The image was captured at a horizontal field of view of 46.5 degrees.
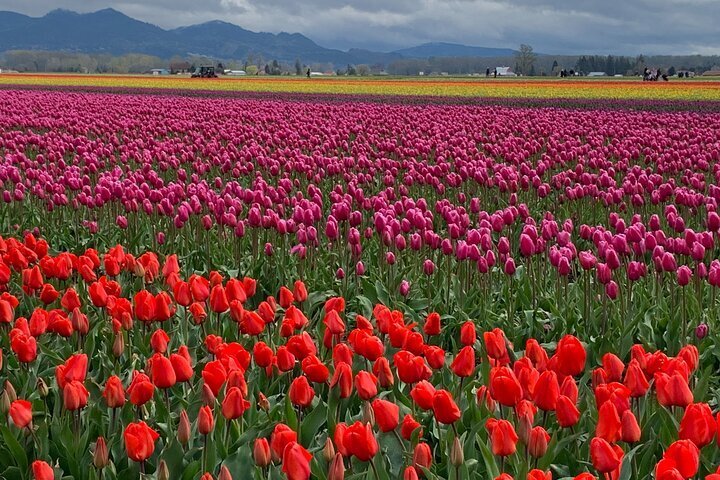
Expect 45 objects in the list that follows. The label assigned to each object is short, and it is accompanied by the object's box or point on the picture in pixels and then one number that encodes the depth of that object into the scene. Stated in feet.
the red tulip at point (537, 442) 9.26
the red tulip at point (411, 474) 7.98
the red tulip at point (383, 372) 11.11
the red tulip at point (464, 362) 11.20
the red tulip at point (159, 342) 12.53
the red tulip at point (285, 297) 15.10
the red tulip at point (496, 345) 12.04
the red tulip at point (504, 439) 8.95
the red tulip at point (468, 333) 12.55
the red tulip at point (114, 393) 10.61
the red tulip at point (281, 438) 8.83
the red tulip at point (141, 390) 10.38
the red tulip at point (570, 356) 10.74
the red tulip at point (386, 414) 9.18
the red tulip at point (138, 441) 9.20
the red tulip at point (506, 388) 9.78
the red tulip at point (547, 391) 9.55
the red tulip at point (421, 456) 8.96
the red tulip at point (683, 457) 7.67
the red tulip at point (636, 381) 10.18
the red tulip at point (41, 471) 8.91
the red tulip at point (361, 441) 8.52
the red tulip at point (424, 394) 9.81
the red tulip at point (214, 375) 10.52
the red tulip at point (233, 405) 9.83
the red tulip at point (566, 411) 9.42
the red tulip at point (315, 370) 10.87
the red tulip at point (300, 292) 15.87
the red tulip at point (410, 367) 10.84
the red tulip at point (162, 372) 10.59
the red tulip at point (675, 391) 9.53
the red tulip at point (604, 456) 8.15
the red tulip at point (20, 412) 10.21
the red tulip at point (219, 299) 14.21
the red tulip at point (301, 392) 10.34
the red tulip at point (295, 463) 8.03
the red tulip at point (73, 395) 10.46
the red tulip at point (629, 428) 8.87
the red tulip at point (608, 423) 8.77
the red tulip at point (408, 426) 10.12
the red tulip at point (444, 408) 9.39
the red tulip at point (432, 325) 13.56
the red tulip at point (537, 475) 7.50
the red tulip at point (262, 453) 9.06
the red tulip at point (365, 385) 10.09
